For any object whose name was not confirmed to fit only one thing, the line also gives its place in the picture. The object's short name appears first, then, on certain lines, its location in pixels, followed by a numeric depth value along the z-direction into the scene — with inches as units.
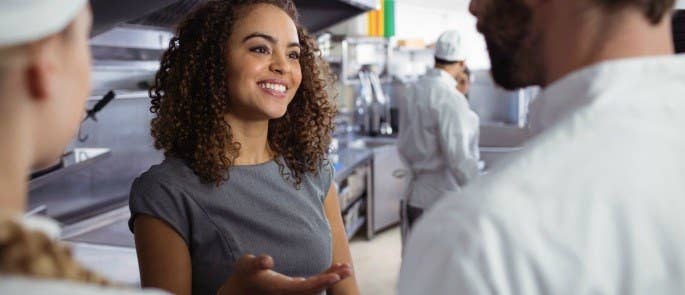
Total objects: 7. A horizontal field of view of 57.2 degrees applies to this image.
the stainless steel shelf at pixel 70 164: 86.0
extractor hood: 75.7
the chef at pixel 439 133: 126.5
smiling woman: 49.7
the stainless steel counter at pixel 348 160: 156.6
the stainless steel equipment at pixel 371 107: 223.6
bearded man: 25.3
